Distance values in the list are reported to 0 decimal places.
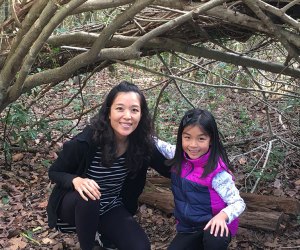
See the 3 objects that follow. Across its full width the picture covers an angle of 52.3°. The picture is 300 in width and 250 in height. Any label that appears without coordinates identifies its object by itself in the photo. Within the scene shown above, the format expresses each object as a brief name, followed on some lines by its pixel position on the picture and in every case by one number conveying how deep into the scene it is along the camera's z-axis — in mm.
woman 1659
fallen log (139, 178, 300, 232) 2109
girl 1587
